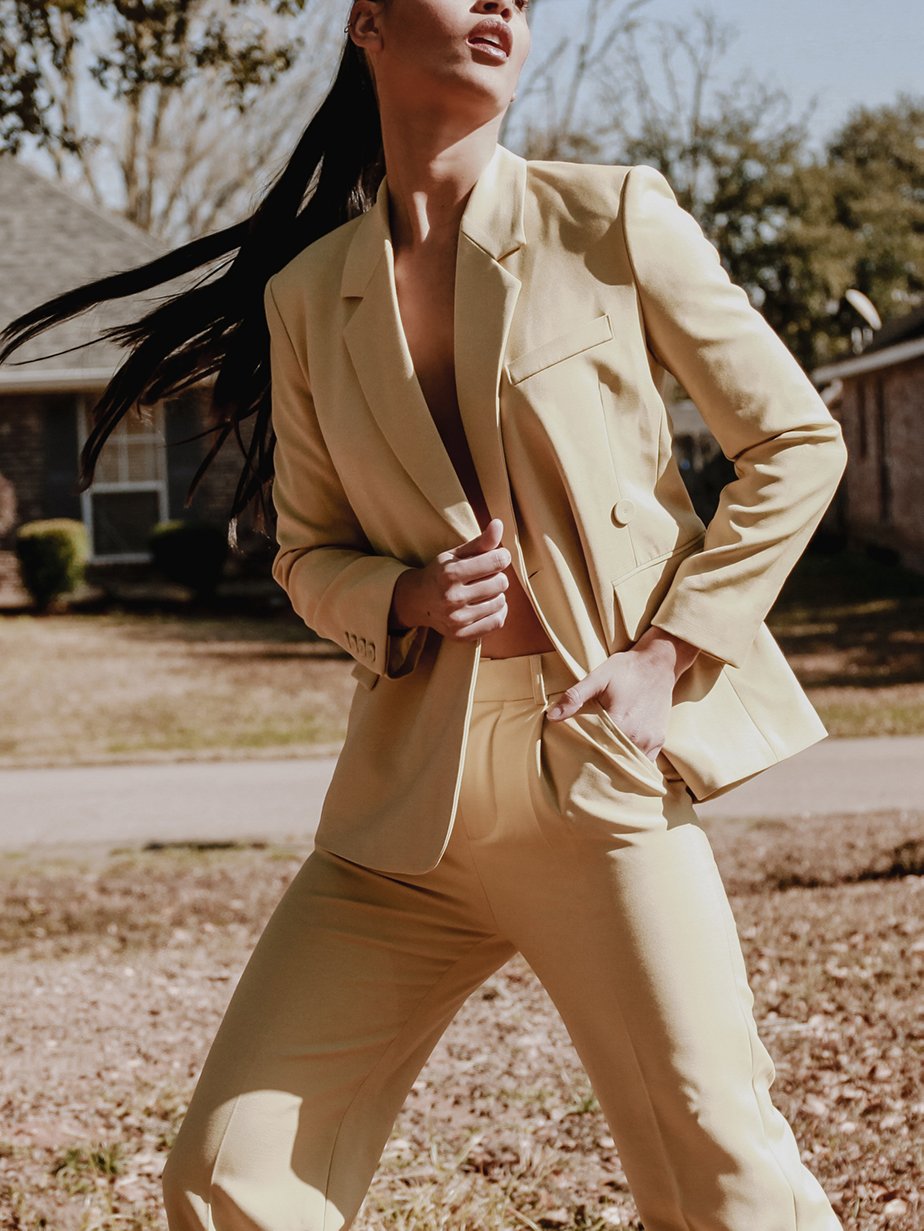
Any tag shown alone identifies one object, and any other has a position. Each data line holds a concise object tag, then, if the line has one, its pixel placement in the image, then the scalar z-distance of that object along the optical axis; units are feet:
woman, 6.61
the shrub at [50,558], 68.69
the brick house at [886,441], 74.79
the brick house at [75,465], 71.10
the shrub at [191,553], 69.97
